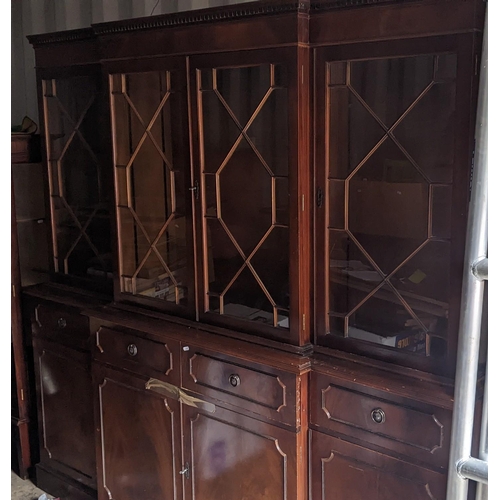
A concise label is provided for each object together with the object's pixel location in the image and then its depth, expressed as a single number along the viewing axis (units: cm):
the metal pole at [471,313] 99
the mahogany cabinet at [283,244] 142
